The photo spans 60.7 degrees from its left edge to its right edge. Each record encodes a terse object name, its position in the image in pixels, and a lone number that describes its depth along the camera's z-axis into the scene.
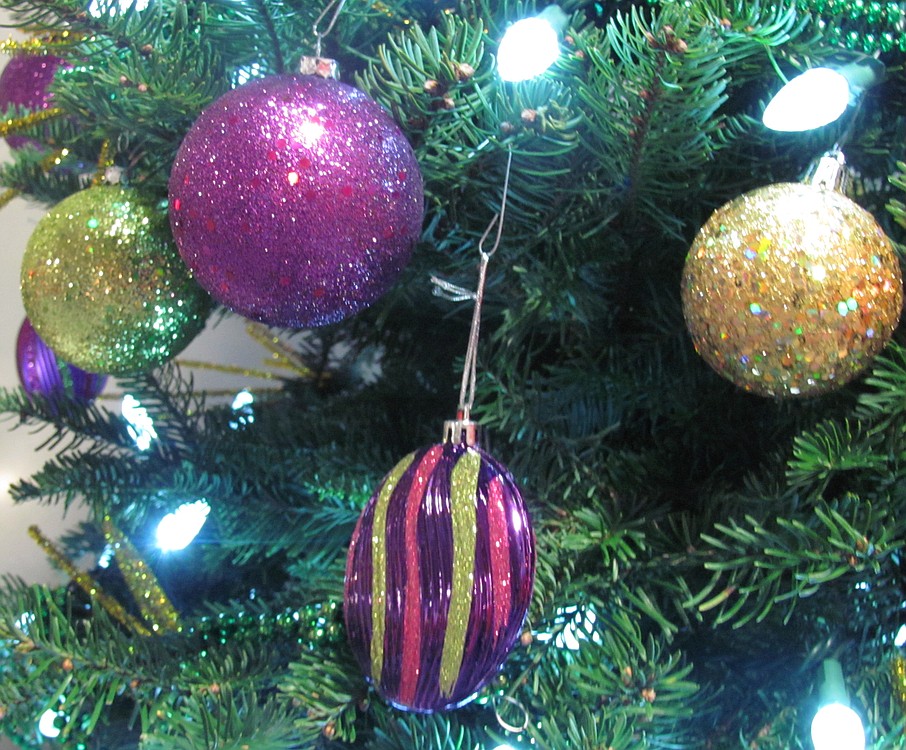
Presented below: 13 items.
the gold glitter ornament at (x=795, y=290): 0.30
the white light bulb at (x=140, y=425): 0.51
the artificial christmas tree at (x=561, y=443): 0.33
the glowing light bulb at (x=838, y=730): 0.31
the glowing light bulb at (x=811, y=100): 0.32
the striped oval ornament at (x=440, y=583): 0.31
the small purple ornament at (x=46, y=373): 0.59
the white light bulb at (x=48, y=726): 0.45
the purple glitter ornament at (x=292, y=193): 0.31
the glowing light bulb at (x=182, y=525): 0.47
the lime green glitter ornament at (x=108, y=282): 0.37
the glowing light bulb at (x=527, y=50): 0.32
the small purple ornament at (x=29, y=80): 0.54
